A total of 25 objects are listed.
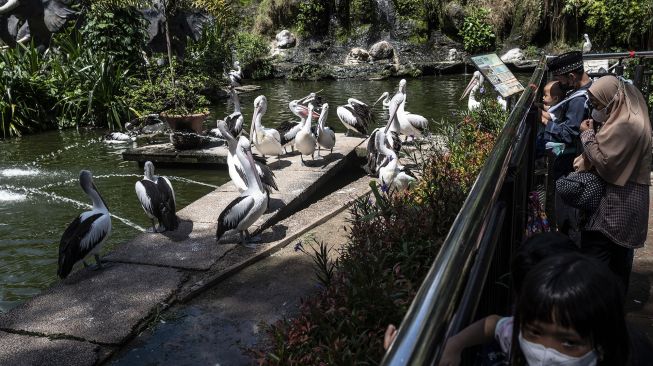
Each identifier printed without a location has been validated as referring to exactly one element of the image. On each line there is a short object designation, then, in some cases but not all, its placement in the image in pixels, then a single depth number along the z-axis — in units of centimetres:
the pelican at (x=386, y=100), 1187
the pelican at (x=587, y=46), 1711
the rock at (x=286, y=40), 2461
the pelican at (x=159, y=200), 611
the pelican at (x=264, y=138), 873
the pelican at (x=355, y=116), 1006
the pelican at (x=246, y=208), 561
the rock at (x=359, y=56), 2289
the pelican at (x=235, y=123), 1012
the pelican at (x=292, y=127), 910
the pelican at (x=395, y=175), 642
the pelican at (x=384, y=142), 735
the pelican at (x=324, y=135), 891
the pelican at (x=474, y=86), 975
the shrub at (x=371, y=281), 287
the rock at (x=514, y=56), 2069
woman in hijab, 289
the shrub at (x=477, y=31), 2211
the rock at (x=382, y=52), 2278
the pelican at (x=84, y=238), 526
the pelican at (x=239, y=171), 672
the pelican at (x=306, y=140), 841
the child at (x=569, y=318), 152
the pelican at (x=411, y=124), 929
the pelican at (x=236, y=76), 1861
